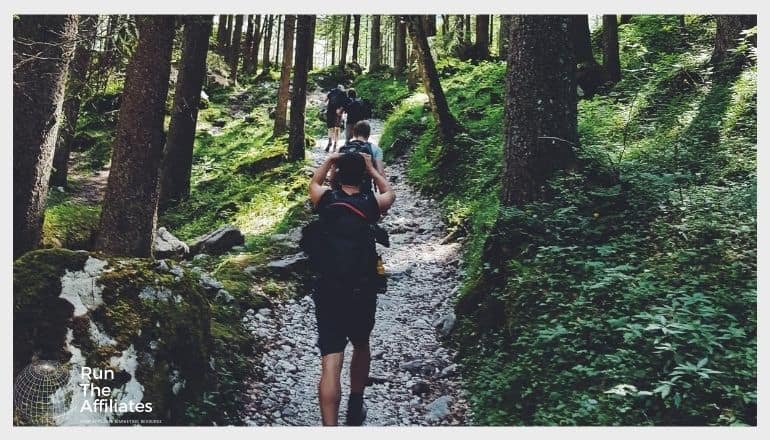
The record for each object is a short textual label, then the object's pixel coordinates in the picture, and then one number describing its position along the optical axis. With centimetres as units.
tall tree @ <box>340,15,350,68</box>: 3572
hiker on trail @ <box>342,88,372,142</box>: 1348
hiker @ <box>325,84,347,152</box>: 1537
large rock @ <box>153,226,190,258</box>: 1052
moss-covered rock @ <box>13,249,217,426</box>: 428
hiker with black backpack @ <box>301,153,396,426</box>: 462
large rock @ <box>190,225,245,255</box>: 1083
